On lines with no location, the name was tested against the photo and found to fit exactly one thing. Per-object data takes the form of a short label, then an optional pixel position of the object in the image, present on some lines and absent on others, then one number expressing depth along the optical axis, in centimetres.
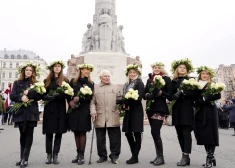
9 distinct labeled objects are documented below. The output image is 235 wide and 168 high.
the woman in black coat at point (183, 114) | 504
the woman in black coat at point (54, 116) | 517
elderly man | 541
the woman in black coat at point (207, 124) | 497
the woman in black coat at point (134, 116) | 524
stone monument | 2008
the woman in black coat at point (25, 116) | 496
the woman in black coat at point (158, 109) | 513
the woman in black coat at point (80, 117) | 521
